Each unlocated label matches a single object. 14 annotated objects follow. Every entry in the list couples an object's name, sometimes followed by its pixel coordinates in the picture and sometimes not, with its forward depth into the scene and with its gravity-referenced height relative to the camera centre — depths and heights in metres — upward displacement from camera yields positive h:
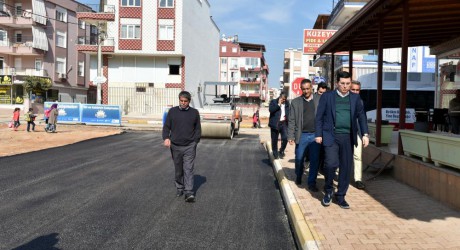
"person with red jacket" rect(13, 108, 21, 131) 22.41 -0.74
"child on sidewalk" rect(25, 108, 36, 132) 21.80 -0.79
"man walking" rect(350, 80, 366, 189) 7.32 -0.93
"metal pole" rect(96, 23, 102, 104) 32.30 +2.21
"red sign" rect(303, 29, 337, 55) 23.14 +3.64
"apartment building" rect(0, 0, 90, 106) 45.75 +5.93
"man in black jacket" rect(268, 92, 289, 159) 10.83 -0.24
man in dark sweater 7.12 -0.54
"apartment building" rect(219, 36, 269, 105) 85.69 +7.13
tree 43.88 +1.83
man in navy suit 6.04 -0.31
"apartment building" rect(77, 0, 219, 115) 39.59 +4.80
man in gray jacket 7.49 -0.28
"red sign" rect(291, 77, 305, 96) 14.50 +0.65
